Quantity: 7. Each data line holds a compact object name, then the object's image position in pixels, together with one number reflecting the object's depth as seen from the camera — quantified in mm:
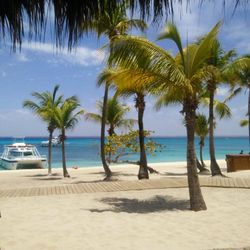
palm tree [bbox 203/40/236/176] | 15234
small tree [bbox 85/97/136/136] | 24034
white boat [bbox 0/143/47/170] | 38562
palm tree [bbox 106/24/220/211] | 8305
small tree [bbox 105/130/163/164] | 18422
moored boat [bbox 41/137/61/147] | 103500
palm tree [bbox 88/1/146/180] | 16970
